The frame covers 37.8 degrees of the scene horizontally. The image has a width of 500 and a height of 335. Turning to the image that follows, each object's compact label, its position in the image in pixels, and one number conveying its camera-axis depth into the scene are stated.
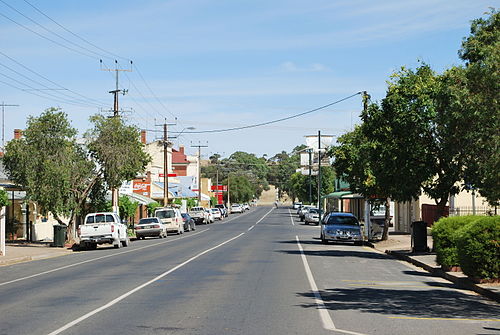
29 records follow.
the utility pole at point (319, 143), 68.03
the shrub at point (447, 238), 20.05
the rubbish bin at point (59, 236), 36.75
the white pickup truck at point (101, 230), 35.66
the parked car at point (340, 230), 35.88
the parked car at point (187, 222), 57.88
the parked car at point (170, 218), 51.41
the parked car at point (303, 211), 76.82
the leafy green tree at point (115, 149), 40.66
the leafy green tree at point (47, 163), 37.03
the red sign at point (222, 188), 158.43
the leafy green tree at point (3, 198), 29.89
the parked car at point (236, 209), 127.57
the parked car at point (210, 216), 78.50
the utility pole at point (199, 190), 98.77
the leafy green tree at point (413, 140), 26.98
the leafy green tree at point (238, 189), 170.85
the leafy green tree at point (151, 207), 63.13
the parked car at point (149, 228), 46.50
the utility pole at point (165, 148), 63.43
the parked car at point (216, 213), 86.81
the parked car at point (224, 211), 97.74
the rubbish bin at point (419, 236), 27.86
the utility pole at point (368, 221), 39.71
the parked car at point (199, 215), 75.69
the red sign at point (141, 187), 73.38
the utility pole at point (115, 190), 44.28
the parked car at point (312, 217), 71.38
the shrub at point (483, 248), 16.48
